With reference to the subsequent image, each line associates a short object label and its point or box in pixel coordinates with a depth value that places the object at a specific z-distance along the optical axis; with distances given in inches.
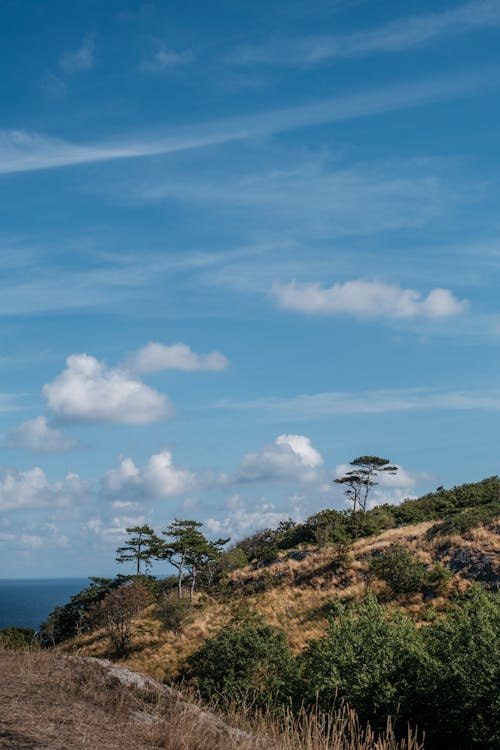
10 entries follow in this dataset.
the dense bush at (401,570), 1668.3
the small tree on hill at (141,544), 2741.1
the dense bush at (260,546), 2505.2
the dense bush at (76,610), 2736.2
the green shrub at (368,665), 800.9
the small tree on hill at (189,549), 2363.4
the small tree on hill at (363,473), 2989.7
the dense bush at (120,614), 1898.4
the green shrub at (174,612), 1925.4
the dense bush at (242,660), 1148.5
